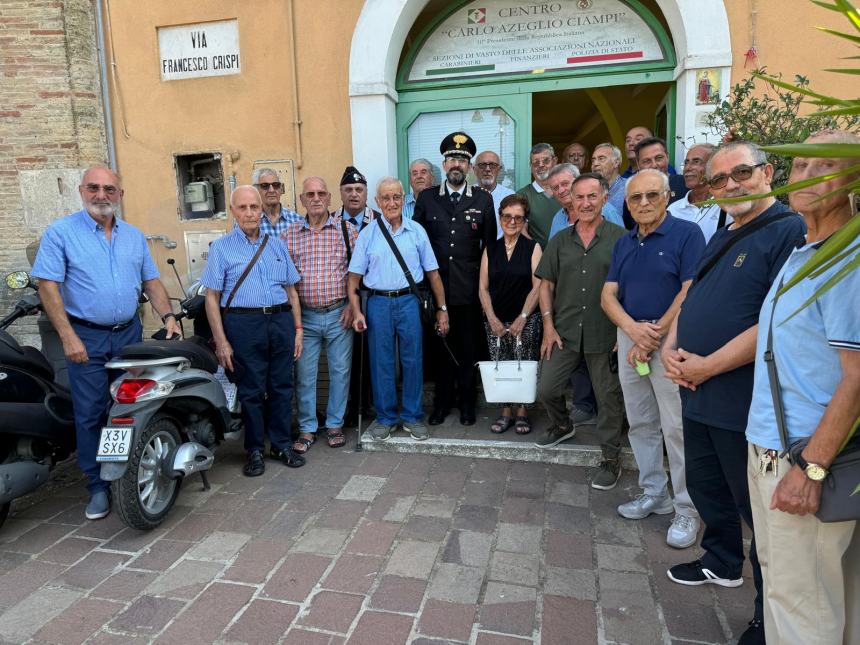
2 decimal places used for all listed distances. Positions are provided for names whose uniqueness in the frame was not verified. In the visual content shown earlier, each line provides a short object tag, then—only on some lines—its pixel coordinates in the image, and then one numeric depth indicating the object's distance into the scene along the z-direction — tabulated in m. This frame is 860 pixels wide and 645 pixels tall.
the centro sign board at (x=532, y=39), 5.72
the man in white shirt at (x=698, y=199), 3.85
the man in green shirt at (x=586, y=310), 3.68
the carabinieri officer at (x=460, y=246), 4.59
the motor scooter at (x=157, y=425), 3.14
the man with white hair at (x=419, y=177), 5.08
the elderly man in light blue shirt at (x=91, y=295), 3.40
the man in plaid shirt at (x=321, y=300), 4.41
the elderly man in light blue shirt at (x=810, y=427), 1.66
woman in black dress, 4.31
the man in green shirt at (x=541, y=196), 4.86
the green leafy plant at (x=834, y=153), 1.05
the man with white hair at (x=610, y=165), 4.69
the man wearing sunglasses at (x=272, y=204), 4.57
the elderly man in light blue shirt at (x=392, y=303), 4.38
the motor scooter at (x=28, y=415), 3.24
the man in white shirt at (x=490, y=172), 5.16
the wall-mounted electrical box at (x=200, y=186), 6.31
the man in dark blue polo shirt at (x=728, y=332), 2.30
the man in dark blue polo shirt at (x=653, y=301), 3.05
